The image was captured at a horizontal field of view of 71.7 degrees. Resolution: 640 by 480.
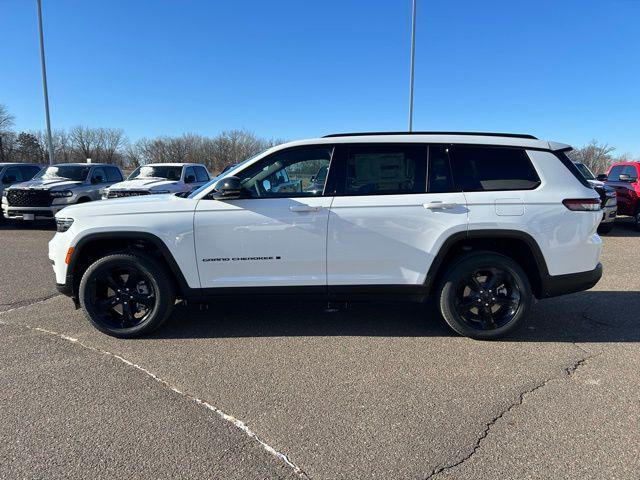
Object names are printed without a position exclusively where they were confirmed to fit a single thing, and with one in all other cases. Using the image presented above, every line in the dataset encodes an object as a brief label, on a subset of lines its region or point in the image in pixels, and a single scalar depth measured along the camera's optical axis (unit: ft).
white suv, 13.24
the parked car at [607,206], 32.19
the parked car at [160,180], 37.50
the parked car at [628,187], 37.83
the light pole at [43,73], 68.59
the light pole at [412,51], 57.47
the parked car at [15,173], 45.06
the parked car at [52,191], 38.29
